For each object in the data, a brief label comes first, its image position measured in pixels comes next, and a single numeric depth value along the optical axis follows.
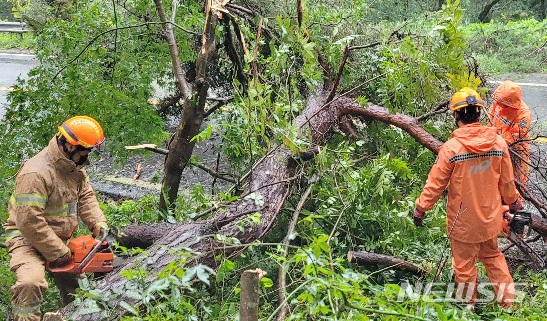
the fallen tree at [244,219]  3.47
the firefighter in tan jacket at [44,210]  3.69
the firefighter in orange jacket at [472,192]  3.76
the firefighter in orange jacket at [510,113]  5.28
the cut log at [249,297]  2.01
